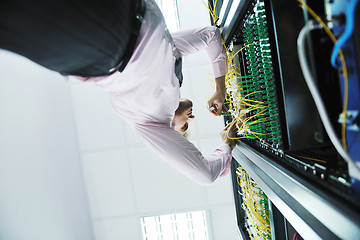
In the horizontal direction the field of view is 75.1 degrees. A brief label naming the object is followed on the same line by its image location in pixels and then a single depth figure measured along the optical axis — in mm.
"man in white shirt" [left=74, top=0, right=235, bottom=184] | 894
